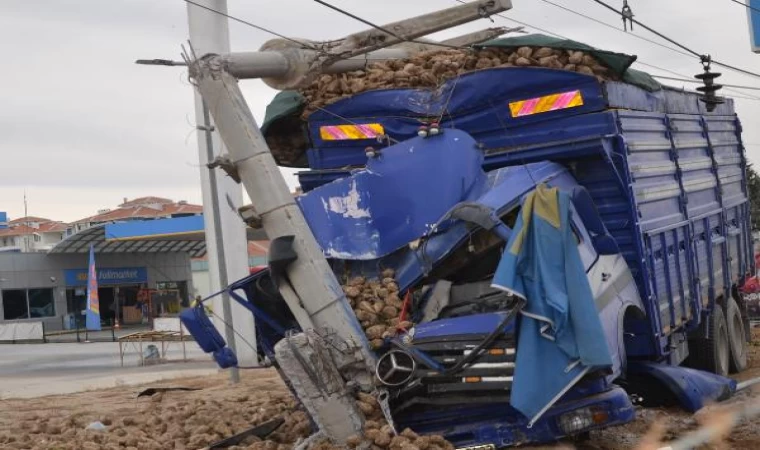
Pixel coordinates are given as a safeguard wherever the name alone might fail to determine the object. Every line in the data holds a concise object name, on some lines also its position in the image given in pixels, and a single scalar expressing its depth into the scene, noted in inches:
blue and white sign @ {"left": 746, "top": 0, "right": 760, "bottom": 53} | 1175.6
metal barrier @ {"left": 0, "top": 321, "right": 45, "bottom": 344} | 1537.9
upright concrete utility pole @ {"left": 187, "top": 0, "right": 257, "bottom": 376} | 627.8
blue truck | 284.7
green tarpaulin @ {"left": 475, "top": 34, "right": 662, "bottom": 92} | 343.3
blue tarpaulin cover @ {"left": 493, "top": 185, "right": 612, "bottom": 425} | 260.5
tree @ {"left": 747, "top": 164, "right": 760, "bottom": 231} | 1706.8
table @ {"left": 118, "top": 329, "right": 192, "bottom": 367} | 991.0
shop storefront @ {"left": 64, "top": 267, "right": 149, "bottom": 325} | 1911.9
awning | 1652.3
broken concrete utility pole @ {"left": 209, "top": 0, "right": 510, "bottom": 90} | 352.5
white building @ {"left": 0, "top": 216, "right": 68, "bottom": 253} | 3206.2
